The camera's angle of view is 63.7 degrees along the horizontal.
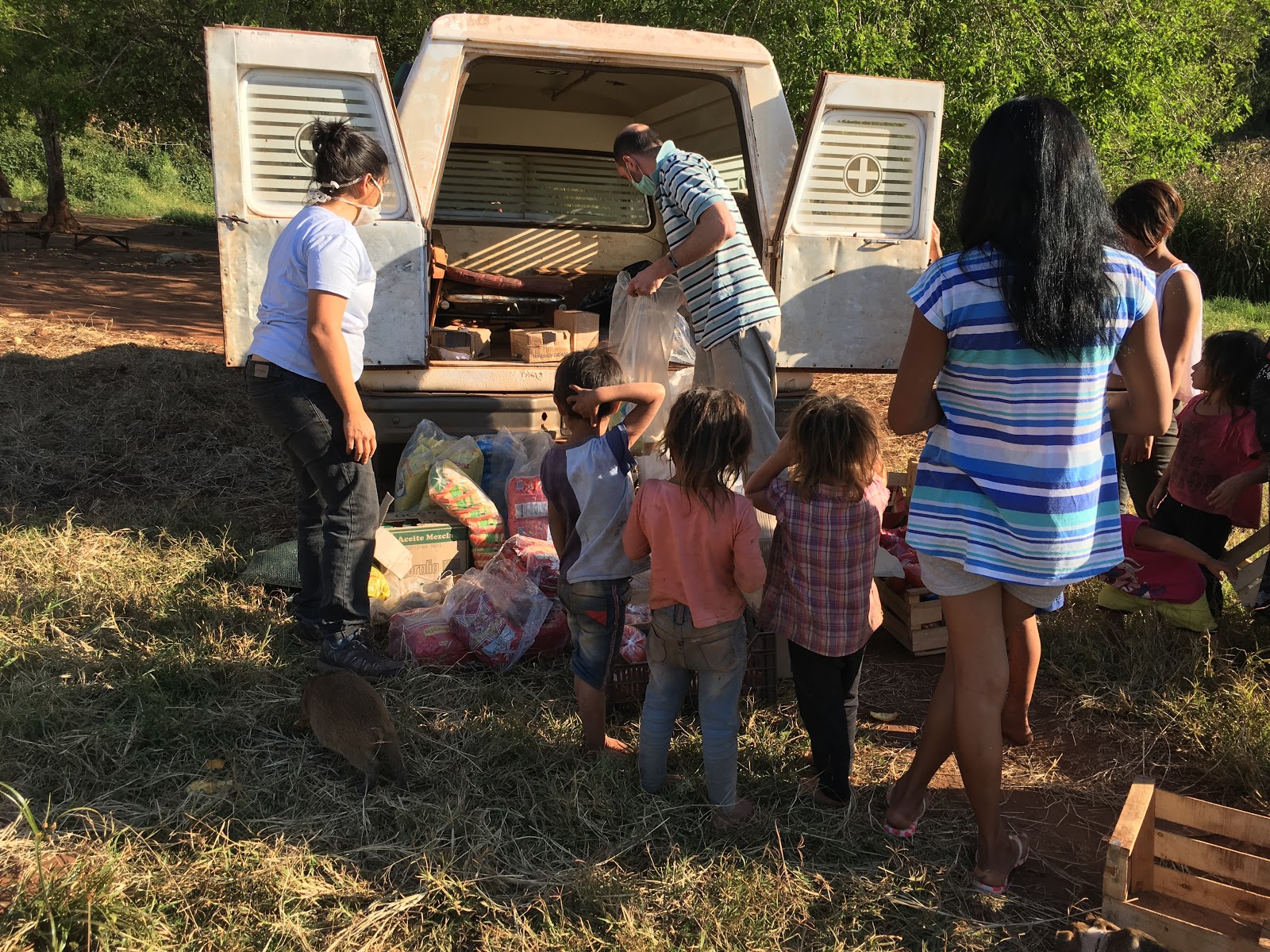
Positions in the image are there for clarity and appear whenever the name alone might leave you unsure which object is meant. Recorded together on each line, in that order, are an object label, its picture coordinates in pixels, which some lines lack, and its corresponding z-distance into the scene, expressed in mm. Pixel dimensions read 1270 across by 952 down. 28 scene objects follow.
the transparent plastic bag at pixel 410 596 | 4160
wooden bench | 15773
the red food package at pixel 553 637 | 3893
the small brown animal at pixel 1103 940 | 2193
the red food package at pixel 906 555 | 4184
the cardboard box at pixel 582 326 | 5613
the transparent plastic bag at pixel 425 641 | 3814
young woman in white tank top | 3914
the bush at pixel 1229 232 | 14539
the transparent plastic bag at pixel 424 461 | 4672
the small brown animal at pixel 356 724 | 2969
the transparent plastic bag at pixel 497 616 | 3807
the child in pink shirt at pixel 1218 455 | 3812
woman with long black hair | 2199
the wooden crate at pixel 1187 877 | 2279
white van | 4285
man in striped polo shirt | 4328
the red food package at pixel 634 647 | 3607
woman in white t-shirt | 3365
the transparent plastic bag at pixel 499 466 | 4832
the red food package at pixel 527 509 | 4508
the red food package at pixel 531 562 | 4066
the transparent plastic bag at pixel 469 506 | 4504
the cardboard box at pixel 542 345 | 5223
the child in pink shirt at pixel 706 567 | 2719
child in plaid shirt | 2746
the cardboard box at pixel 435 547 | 4410
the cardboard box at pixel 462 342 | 5586
